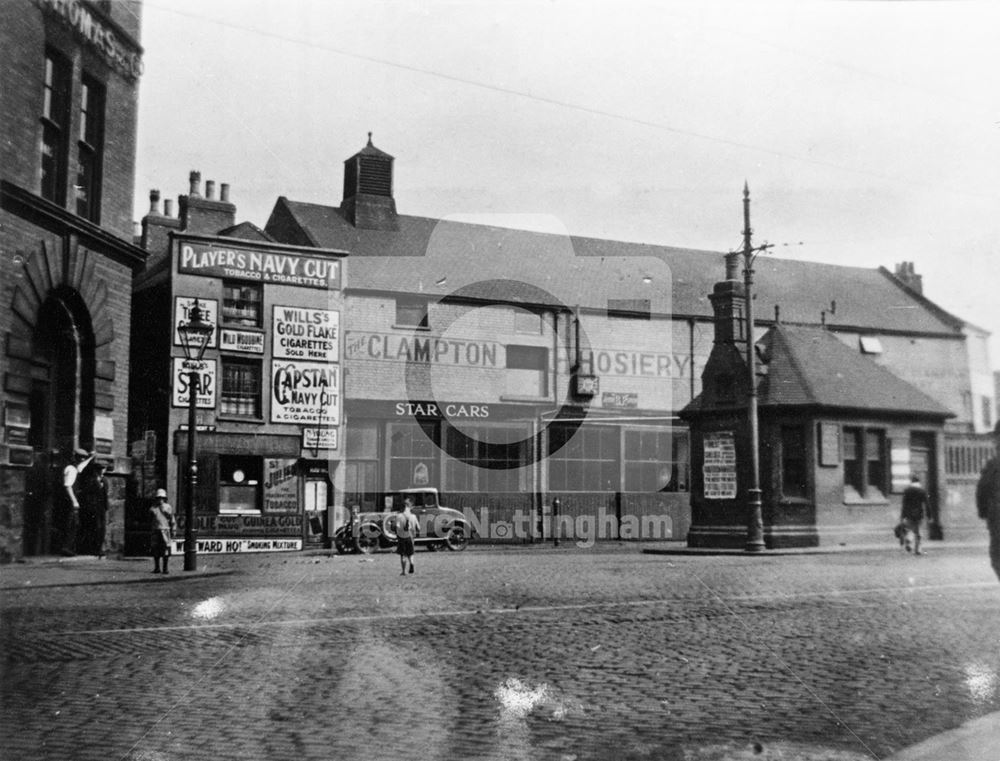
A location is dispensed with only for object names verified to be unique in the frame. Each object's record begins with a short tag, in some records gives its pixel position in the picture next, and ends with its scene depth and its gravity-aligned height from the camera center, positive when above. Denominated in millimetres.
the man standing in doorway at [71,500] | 14125 -520
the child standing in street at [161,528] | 14773 -997
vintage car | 22031 -1424
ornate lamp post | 13055 +1472
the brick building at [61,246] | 9984 +2919
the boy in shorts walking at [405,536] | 15250 -1143
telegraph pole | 20703 -129
